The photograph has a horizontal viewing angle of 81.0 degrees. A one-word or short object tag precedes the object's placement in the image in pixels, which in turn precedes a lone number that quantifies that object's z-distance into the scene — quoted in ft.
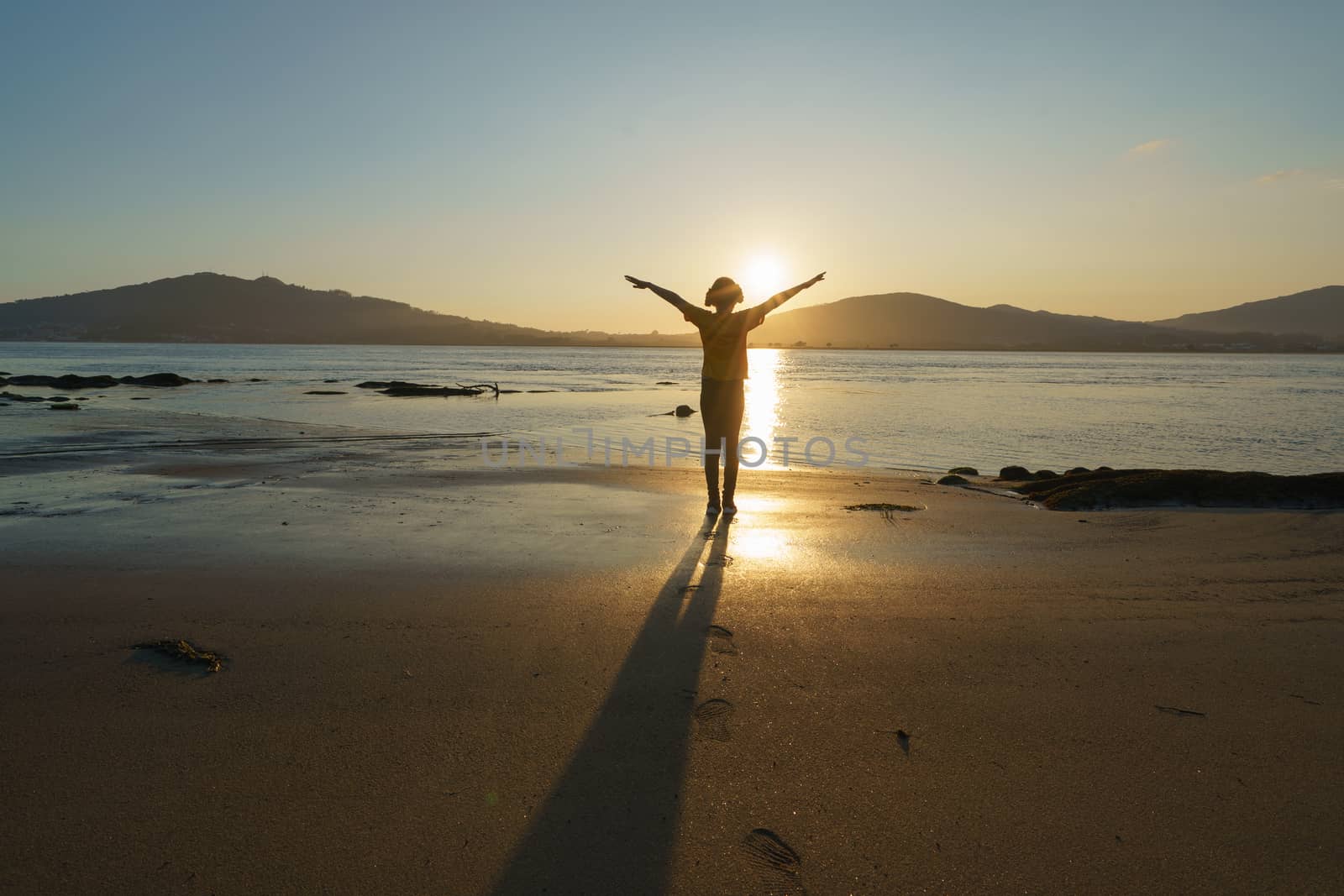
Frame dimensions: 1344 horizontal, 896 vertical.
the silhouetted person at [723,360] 26.78
